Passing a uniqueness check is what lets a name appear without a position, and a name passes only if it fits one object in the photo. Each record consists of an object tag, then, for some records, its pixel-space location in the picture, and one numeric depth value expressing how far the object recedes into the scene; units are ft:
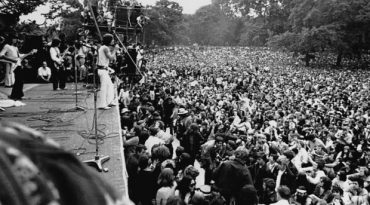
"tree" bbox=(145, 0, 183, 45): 187.42
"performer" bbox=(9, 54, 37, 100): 26.87
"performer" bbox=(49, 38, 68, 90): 29.91
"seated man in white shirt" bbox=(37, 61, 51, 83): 33.86
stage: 16.99
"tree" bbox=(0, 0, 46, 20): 61.11
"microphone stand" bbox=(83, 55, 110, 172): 15.47
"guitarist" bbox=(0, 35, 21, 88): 24.58
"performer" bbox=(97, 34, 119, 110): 22.30
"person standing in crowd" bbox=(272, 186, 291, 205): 15.58
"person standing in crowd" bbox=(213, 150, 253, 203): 17.11
